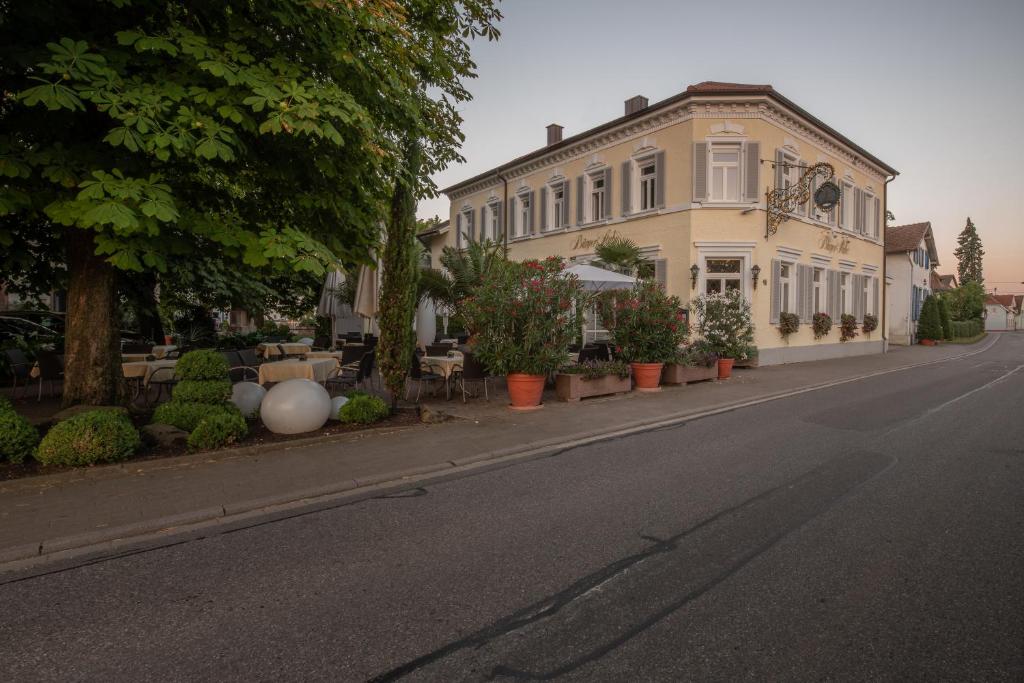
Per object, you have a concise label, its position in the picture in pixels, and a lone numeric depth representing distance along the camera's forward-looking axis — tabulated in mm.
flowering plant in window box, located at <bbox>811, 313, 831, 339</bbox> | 20219
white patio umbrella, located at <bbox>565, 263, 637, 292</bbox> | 13438
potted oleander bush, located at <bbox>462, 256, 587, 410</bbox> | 9492
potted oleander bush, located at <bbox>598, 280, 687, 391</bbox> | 11695
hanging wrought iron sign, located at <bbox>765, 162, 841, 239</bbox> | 17531
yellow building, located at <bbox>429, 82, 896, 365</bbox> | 17391
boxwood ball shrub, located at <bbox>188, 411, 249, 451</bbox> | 6270
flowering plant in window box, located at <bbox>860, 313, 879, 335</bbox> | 23842
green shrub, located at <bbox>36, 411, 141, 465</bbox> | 5473
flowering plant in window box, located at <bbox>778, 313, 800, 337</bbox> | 18484
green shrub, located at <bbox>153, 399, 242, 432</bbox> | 6578
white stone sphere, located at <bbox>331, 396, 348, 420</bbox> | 7965
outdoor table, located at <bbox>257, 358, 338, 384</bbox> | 9461
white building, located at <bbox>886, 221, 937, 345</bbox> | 34094
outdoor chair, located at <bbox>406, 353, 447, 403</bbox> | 9766
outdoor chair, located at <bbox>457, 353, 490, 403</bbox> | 9680
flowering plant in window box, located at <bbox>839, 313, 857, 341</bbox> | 22156
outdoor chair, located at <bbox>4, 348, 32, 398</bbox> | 9688
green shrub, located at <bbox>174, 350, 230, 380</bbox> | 6934
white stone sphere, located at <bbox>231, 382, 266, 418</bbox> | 7875
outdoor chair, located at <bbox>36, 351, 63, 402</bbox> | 9422
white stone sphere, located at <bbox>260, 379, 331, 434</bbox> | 7094
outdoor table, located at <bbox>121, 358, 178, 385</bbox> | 9188
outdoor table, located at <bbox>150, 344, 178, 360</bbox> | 11829
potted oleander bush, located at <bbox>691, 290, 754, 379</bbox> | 14367
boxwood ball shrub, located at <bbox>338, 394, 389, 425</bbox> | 7715
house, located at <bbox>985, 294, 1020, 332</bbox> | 94875
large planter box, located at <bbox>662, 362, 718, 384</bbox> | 12469
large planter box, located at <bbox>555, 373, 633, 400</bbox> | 10305
